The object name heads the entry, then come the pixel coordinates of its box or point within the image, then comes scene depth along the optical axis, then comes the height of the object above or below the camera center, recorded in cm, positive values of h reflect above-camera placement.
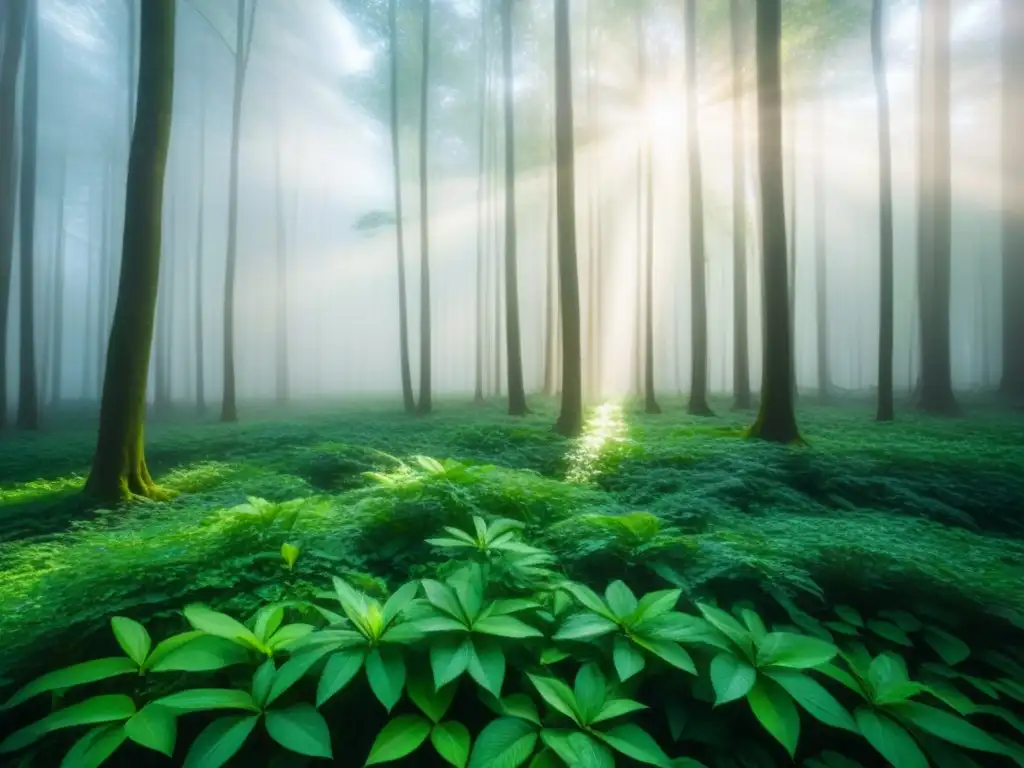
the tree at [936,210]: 1314 +481
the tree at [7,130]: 1320 +758
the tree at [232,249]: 1588 +462
